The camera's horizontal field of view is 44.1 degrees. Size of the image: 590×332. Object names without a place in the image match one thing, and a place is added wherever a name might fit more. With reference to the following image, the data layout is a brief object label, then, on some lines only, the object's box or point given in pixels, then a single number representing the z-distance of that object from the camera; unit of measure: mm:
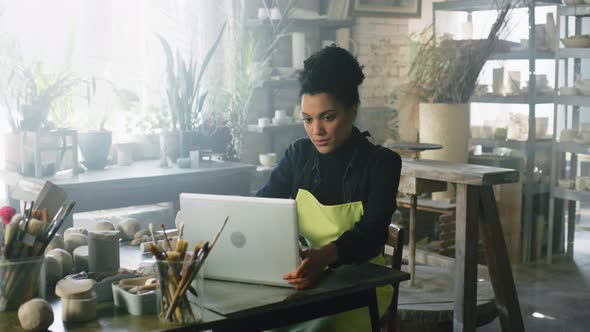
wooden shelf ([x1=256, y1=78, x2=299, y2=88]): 5109
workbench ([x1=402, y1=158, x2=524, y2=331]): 3014
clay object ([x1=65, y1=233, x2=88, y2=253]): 2148
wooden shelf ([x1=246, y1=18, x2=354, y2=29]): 5062
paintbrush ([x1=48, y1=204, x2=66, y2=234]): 1764
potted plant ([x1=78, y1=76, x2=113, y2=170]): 4129
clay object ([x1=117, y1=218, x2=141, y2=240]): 2432
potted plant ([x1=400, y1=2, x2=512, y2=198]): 4965
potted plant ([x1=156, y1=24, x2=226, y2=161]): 4414
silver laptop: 1748
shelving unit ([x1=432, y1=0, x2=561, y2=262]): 5145
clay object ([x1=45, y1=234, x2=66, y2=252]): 2059
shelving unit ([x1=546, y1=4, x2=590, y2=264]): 5070
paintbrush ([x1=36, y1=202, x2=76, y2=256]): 1702
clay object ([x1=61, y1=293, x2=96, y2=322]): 1600
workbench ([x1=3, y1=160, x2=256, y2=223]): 3725
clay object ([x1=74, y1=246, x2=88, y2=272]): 2021
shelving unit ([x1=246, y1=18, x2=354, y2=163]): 5098
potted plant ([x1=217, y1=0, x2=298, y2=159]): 4902
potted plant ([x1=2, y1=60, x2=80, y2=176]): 3859
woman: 2101
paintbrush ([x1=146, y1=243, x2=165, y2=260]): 1522
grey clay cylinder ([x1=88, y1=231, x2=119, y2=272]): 1948
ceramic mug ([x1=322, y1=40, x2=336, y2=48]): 5484
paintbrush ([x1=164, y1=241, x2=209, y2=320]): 1528
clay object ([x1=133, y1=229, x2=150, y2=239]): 2361
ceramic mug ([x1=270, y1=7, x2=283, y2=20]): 5047
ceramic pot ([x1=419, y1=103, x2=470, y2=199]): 4957
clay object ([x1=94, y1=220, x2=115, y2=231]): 2217
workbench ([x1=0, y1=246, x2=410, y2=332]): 1583
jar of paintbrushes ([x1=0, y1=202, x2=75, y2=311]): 1655
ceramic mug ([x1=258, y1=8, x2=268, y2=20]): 5031
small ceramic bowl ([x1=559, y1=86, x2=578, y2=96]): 5121
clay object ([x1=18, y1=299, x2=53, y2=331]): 1521
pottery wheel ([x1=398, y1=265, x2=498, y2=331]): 3311
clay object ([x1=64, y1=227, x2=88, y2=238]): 2234
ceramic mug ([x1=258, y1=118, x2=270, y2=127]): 4998
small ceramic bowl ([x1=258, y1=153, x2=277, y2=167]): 5020
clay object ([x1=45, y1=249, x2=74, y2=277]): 1952
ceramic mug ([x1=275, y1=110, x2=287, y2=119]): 5066
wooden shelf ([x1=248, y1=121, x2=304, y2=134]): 5004
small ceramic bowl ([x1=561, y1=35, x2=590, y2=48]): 5000
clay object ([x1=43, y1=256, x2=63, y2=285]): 1896
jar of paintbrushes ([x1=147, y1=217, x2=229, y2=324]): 1534
